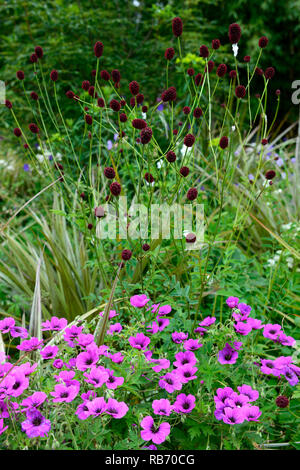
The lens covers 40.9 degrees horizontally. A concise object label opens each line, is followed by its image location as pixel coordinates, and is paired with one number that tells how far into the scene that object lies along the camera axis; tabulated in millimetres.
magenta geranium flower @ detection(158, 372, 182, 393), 1137
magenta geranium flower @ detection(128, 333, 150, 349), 1202
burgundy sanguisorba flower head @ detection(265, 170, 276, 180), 1559
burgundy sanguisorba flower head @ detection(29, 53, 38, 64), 1799
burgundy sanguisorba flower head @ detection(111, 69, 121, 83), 1601
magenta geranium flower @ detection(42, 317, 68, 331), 1413
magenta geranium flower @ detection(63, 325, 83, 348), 1300
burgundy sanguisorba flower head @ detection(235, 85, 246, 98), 1512
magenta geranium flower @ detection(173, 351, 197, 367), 1224
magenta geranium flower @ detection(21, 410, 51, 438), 982
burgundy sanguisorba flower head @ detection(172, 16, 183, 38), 1519
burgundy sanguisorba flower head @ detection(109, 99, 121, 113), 1422
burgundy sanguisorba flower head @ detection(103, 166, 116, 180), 1292
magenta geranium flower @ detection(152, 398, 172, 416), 1102
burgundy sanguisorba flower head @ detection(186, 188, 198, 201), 1297
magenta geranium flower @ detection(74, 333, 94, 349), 1261
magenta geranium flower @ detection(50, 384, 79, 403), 1037
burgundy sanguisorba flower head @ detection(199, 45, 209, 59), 1604
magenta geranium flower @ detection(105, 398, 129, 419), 1049
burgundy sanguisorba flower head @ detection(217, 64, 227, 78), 1546
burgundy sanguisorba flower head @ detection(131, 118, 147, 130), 1307
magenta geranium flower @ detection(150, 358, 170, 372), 1174
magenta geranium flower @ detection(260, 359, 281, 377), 1234
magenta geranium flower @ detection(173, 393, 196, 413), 1106
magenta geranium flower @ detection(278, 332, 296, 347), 1373
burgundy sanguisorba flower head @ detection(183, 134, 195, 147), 1342
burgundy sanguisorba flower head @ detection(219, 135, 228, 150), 1413
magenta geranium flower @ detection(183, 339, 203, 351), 1264
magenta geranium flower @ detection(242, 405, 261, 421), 1079
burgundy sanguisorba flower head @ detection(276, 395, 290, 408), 1090
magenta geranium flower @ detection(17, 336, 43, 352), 1281
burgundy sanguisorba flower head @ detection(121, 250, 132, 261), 1233
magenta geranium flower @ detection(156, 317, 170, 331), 1379
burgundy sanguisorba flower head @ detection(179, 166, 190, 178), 1330
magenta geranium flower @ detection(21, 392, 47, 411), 1054
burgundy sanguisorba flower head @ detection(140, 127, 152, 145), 1227
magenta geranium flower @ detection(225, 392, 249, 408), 1120
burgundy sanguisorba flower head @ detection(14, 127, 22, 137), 1823
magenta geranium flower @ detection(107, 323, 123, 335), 1356
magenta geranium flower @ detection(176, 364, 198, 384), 1157
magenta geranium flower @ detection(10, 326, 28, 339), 1373
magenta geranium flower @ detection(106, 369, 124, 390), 1080
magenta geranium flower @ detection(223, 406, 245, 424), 1061
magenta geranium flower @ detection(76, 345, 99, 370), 1159
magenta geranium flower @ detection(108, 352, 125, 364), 1203
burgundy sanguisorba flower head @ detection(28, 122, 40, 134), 1758
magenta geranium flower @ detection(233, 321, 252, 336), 1277
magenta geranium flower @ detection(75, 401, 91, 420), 1008
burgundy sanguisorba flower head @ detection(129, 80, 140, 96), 1395
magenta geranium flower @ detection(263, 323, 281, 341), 1365
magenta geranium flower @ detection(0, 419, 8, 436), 1002
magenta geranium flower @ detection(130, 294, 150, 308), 1324
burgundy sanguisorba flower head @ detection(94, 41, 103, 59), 1550
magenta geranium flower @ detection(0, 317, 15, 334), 1375
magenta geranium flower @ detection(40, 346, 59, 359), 1271
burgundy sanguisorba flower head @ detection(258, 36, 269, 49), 1604
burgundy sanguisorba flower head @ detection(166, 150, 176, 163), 1337
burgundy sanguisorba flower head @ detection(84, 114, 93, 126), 1587
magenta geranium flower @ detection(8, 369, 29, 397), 1043
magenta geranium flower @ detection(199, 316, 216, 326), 1347
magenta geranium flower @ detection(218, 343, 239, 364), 1247
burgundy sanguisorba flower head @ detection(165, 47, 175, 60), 1526
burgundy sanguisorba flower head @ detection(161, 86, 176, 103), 1385
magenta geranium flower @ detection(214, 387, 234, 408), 1167
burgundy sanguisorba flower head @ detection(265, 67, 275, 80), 1657
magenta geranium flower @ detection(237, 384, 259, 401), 1177
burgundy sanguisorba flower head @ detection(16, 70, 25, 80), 1798
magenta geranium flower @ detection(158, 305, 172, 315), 1422
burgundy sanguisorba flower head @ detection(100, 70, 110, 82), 1607
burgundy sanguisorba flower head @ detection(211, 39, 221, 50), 1599
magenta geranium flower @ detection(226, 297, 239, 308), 1351
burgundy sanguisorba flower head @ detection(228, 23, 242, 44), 1489
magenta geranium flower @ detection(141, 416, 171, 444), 1031
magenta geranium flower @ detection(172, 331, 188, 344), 1314
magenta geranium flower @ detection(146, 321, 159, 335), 1307
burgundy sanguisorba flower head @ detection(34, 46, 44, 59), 1759
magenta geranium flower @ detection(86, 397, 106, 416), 1019
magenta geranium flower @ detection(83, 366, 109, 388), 1080
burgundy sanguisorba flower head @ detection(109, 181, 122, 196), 1247
